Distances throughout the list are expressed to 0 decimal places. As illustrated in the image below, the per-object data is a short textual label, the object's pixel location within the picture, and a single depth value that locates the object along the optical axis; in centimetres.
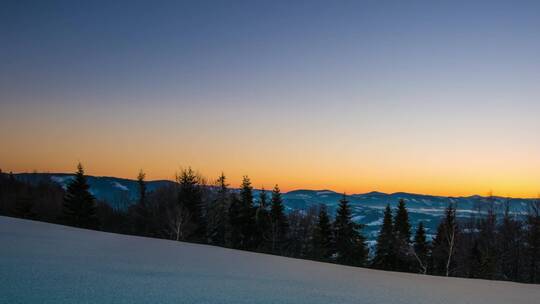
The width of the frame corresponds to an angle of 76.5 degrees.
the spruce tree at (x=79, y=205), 3143
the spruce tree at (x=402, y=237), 2898
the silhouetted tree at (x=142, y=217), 3881
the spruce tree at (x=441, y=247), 3114
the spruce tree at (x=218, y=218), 3841
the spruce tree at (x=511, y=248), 3656
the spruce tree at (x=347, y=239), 3309
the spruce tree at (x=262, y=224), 3525
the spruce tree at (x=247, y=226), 3500
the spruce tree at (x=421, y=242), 3492
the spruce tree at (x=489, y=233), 3869
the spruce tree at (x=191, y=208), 3394
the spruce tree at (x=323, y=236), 3434
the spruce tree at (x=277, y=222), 3706
